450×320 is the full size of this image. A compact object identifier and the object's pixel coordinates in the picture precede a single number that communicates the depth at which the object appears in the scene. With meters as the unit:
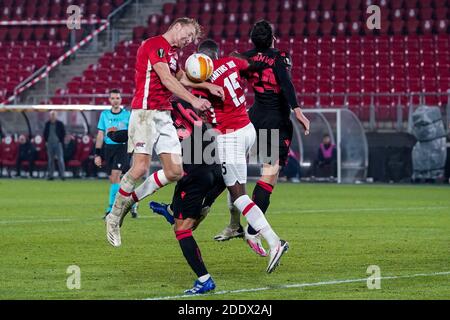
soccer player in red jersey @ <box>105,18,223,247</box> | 11.18
